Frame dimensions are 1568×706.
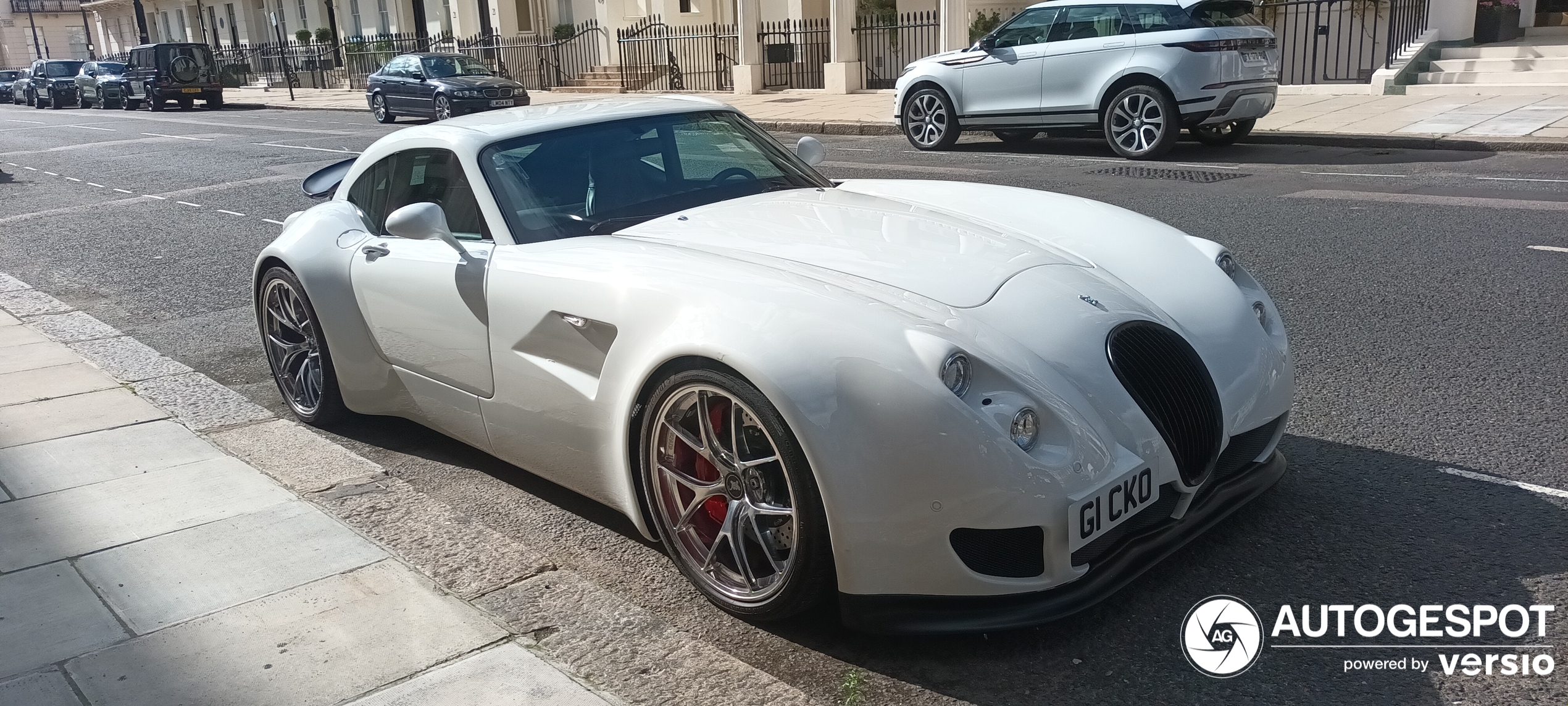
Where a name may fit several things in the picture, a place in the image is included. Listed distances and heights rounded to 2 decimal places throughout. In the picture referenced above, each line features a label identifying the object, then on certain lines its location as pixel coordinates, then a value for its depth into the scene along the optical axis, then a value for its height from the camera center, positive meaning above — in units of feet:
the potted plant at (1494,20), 63.21 -1.19
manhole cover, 35.40 -4.71
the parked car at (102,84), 119.44 -0.20
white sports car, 9.09 -2.73
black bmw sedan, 78.07 -1.77
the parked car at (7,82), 155.12 +0.74
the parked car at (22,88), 138.62 -0.17
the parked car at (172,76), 112.78 +0.18
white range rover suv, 40.01 -1.80
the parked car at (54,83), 130.31 +0.17
